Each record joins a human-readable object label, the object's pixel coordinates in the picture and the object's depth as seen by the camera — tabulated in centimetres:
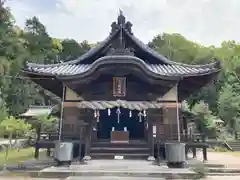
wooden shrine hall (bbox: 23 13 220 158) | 826
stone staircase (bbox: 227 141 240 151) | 1779
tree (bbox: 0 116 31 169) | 753
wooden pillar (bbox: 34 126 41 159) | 866
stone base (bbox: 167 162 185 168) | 704
